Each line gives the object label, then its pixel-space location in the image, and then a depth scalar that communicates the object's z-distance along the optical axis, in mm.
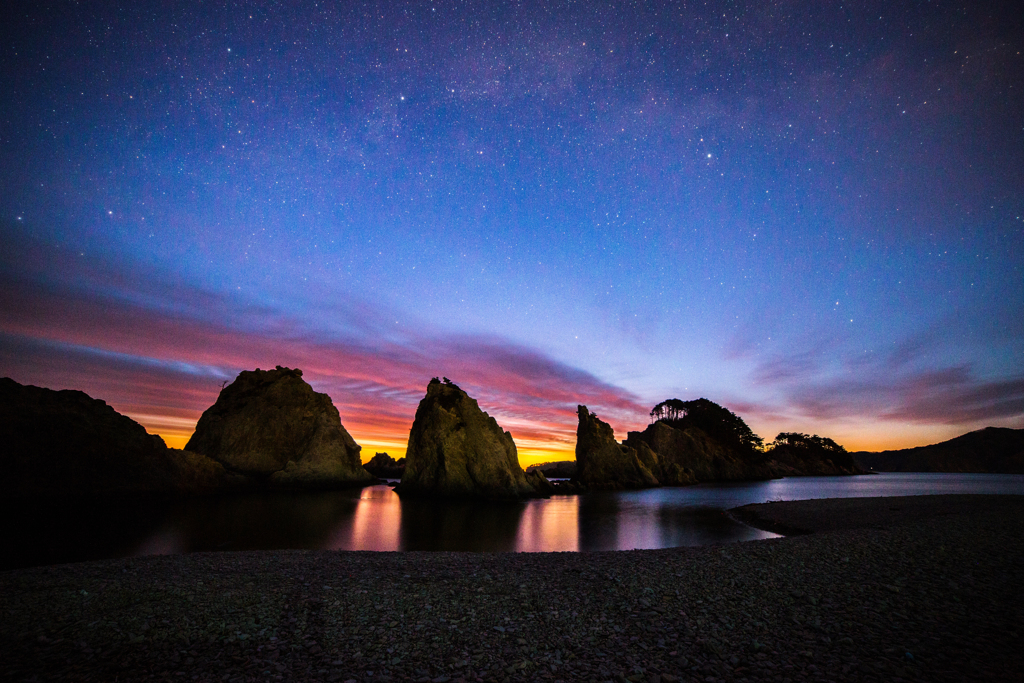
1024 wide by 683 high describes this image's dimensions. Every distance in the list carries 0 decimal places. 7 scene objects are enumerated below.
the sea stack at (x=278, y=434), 65188
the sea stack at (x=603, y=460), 82750
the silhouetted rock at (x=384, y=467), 117938
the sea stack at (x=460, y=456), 58188
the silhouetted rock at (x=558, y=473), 186250
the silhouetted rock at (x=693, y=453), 114188
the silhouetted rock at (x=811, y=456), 171625
